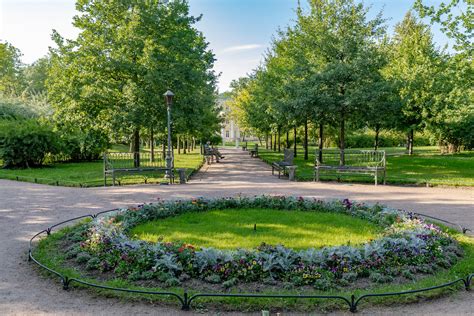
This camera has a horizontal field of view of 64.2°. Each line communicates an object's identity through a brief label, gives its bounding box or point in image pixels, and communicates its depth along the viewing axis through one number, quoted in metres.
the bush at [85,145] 19.92
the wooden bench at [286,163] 17.96
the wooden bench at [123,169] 15.54
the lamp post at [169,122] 16.08
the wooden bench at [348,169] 15.57
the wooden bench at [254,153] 34.12
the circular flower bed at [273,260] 5.64
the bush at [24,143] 22.58
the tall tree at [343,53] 18.09
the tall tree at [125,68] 17.80
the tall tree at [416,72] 28.42
